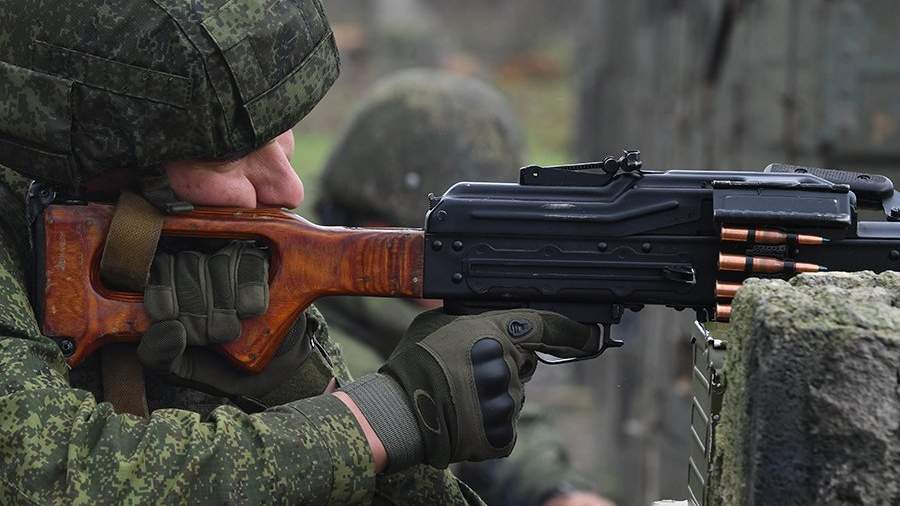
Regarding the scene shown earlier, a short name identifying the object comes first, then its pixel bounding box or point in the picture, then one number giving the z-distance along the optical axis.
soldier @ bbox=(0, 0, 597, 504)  2.62
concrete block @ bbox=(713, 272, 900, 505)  2.49
